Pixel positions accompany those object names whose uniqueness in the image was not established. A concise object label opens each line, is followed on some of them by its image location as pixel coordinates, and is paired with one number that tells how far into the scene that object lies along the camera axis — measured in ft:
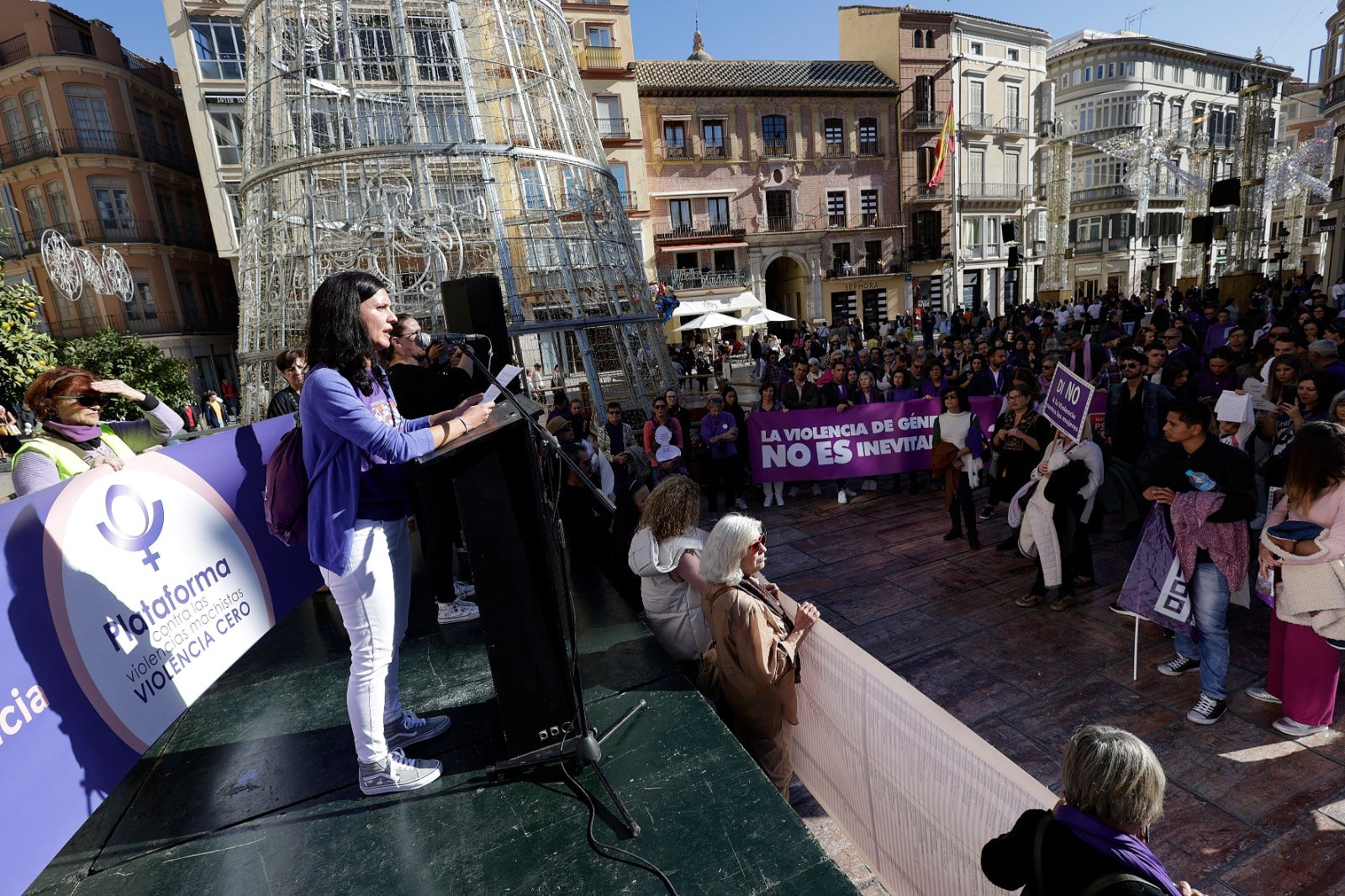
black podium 8.08
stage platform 7.48
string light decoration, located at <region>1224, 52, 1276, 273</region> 64.90
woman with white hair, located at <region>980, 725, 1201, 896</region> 5.49
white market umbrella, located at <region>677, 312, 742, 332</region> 64.95
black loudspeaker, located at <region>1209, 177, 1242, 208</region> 64.49
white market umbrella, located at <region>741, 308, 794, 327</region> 70.13
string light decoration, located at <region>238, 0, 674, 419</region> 30.53
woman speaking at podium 7.37
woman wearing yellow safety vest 10.36
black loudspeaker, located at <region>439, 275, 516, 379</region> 14.20
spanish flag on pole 101.33
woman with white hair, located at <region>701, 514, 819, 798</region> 9.52
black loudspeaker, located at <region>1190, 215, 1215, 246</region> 72.20
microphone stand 8.62
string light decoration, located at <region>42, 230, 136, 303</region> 42.24
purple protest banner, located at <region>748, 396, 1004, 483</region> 29.91
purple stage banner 7.90
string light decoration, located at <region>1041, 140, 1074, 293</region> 101.91
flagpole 108.04
